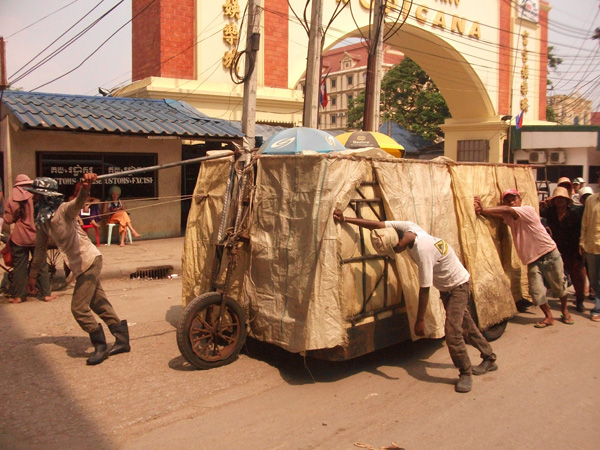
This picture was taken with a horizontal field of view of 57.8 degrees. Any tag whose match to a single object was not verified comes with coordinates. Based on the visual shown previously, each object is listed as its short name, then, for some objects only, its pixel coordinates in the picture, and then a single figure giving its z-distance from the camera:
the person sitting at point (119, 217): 12.02
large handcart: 4.62
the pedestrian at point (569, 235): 7.60
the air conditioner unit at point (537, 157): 26.44
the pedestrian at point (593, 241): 7.11
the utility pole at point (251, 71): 9.05
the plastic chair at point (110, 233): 12.02
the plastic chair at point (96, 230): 11.16
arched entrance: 15.74
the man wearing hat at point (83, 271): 5.07
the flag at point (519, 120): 25.70
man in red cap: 6.57
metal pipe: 4.67
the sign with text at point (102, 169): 12.04
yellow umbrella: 9.71
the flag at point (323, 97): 19.12
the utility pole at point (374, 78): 12.62
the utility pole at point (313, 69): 10.30
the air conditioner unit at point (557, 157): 25.94
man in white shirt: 4.52
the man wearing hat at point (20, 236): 7.60
